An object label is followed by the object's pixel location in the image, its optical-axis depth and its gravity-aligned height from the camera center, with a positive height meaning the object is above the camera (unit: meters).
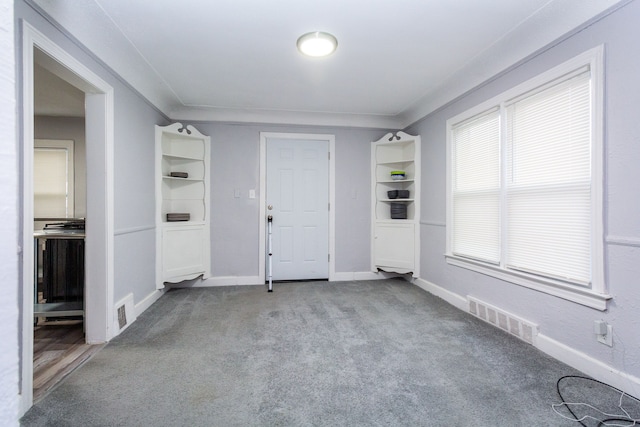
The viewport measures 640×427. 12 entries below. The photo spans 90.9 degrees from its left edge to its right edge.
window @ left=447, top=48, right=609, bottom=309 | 1.99 +0.23
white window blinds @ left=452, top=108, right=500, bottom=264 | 2.85 +0.25
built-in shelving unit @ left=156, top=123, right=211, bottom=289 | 3.63 +0.11
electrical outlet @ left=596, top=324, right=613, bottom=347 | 1.86 -0.74
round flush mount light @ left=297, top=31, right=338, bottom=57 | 2.35 +1.31
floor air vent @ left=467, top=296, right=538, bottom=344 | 2.38 -0.89
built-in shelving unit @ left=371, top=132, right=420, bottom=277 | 4.14 +0.13
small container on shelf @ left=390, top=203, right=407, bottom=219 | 4.31 +0.03
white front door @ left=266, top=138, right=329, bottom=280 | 4.30 +0.09
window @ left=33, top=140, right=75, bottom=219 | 4.36 +0.45
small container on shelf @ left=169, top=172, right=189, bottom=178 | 3.80 +0.47
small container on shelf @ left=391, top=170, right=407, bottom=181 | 4.29 +0.52
